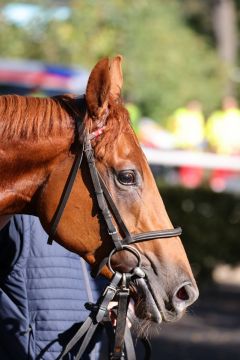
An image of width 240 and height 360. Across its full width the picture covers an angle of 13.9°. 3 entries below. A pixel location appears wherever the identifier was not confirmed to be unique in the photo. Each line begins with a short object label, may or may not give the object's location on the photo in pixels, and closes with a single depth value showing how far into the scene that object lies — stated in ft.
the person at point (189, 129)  52.06
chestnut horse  12.25
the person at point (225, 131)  50.67
